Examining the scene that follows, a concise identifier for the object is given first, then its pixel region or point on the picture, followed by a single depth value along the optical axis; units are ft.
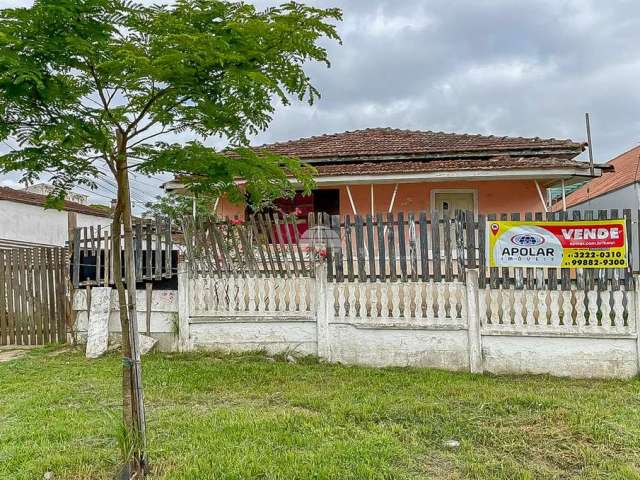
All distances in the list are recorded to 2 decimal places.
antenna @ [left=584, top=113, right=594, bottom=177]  33.21
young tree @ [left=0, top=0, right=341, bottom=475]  8.56
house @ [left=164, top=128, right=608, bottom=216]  33.99
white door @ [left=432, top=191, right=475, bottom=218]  38.75
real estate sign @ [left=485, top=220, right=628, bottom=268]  18.45
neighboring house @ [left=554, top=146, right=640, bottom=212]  51.25
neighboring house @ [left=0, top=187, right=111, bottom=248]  56.24
